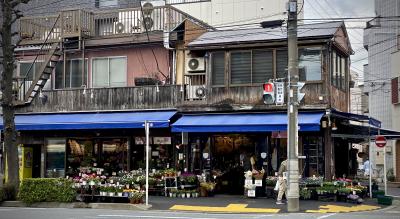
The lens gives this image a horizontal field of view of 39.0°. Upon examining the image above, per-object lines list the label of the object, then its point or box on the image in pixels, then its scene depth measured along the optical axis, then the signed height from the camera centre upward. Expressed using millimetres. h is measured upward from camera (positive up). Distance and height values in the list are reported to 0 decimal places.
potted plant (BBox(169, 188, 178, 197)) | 24094 -1999
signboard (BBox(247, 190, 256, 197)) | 23078 -1953
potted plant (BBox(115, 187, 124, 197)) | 21453 -1741
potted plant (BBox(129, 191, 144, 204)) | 20875 -1947
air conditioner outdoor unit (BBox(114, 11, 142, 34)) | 27984 +6099
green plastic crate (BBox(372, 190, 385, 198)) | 23509 -2024
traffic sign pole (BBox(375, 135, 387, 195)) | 24016 +178
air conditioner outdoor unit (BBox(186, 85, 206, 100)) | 25625 +2456
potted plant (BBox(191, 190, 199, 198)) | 23877 -2060
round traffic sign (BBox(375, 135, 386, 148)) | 24016 +178
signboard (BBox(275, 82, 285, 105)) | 21578 +2045
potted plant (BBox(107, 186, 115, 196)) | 21578 -1713
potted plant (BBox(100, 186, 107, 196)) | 21672 -1753
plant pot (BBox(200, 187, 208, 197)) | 24109 -1993
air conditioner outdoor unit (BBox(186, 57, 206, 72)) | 25906 +3732
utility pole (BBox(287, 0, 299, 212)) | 18953 +1024
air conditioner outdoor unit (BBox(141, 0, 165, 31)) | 27594 +6260
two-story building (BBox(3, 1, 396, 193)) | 24125 +2376
